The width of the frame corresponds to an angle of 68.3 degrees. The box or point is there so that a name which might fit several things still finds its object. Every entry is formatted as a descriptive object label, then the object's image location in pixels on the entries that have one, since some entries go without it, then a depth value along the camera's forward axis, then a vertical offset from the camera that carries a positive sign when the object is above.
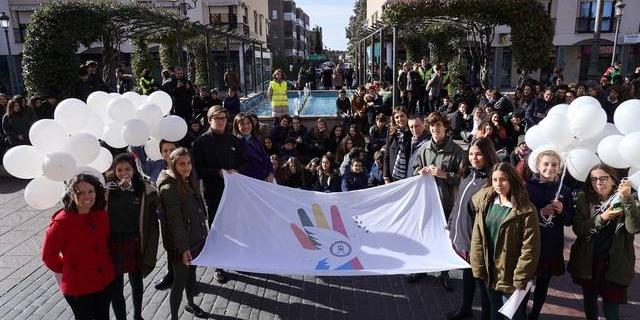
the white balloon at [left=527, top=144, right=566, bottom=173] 3.93 -0.84
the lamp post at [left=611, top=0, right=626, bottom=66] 17.50 +1.54
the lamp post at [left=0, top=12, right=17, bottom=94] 32.34 -0.91
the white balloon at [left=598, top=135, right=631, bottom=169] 3.53 -0.76
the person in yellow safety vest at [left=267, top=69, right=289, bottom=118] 11.94 -0.91
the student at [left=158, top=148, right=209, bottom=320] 3.99 -1.34
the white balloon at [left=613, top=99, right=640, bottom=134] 3.54 -0.50
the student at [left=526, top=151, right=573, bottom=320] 3.77 -1.22
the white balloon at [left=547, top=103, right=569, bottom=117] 4.18 -0.51
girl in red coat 3.41 -1.31
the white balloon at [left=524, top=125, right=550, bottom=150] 4.08 -0.74
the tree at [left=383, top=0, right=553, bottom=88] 12.09 +0.96
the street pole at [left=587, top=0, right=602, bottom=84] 16.31 +0.50
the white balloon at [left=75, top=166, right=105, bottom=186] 3.75 -0.87
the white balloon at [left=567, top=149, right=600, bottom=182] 3.82 -0.88
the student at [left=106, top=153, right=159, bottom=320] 3.88 -1.32
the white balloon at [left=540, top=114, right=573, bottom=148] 3.99 -0.66
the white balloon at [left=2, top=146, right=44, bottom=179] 3.79 -0.78
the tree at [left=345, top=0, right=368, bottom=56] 48.16 +4.24
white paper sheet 3.48 -1.80
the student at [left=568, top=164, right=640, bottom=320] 3.64 -1.49
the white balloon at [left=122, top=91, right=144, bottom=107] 4.84 -0.39
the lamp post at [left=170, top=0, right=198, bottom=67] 12.90 +0.68
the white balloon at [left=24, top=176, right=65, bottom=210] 3.79 -1.04
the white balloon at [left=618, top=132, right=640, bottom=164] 3.35 -0.69
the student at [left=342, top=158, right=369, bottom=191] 7.00 -1.79
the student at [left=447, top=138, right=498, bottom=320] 3.96 -1.34
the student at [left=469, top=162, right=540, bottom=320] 3.45 -1.36
